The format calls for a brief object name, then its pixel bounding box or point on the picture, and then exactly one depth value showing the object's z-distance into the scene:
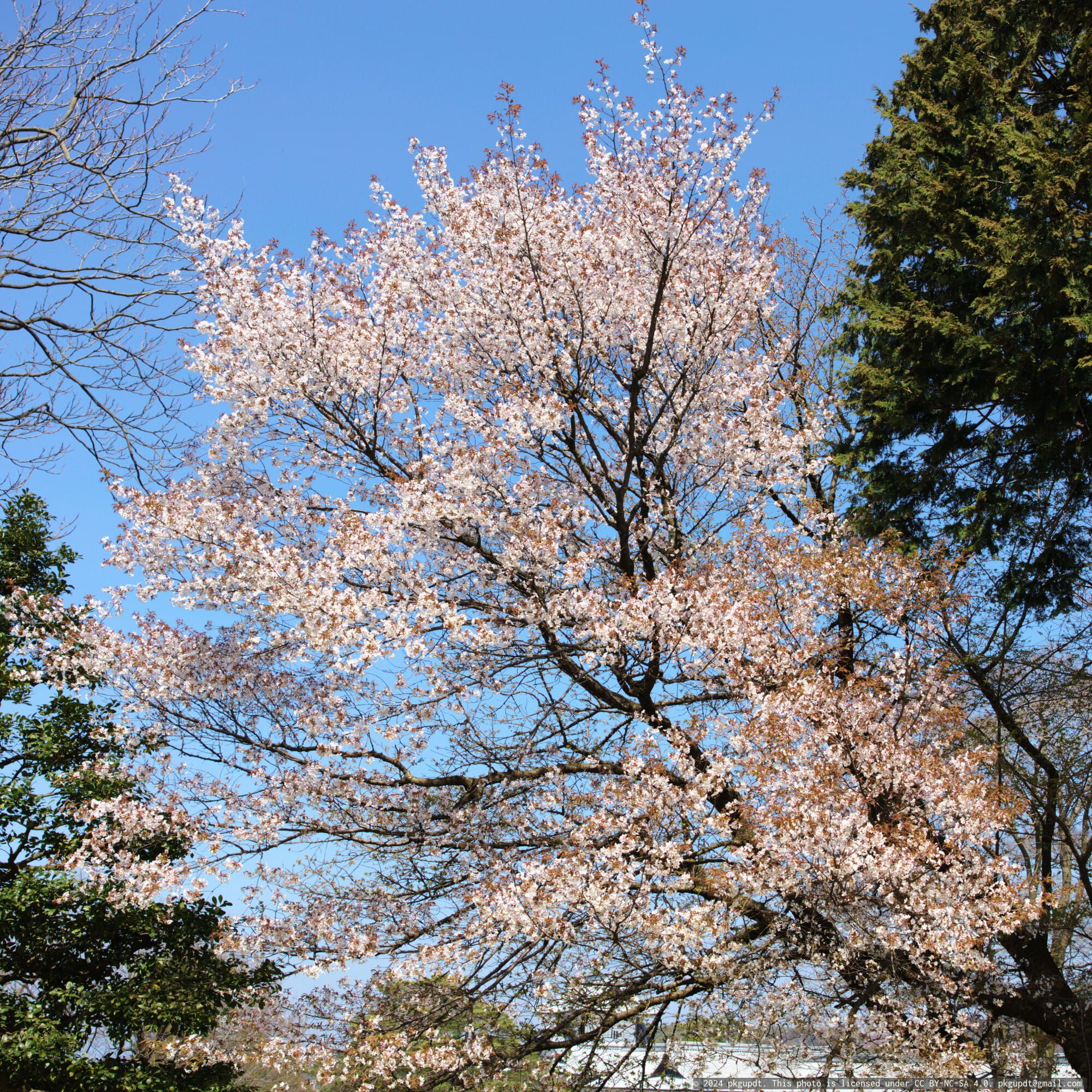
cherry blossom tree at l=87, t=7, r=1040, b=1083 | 7.13
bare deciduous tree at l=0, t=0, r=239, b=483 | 7.55
